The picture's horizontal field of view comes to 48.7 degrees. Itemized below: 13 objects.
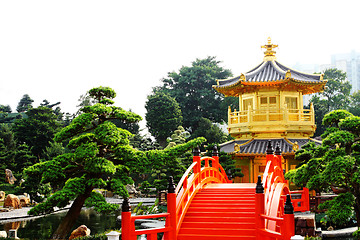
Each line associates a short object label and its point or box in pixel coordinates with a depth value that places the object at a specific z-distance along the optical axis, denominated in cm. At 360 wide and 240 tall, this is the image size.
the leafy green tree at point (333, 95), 3508
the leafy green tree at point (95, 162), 1162
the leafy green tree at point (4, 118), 4122
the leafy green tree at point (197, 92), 3909
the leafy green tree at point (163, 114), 3475
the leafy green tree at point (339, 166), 916
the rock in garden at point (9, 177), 3125
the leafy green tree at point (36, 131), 3444
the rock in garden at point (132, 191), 3006
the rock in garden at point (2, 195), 2732
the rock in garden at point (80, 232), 1394
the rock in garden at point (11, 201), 2456
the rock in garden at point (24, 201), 2608
